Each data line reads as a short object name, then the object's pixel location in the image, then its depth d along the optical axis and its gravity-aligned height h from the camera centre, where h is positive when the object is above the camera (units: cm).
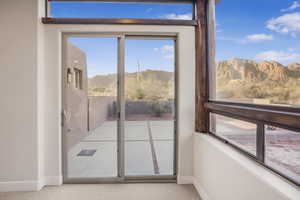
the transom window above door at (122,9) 337 +133
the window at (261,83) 155 +11
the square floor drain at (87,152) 354 -92
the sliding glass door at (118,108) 342 -20
